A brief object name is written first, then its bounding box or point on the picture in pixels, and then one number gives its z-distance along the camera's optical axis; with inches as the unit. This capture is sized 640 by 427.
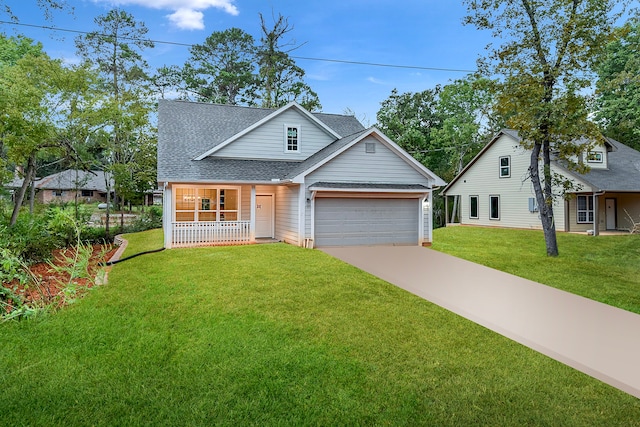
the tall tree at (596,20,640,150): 952.3
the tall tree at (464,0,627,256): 438.0
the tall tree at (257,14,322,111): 1122.0
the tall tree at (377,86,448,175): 1248.2
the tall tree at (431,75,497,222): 1205.1
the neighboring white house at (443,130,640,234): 746.8
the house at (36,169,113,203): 1494.8
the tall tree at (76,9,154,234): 1035.3
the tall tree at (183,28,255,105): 1280.8
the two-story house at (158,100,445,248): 520.4
